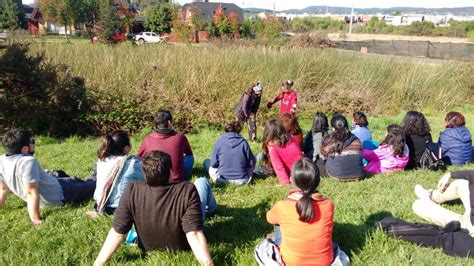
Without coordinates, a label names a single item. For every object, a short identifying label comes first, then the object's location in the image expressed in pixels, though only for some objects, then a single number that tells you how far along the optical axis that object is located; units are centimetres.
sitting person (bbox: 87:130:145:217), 423
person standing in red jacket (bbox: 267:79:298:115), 927
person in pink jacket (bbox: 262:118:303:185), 550
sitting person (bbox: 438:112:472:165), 629
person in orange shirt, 306
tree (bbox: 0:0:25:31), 4653
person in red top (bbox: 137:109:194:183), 507
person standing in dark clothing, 904
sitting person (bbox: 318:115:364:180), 567
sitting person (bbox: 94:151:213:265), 318
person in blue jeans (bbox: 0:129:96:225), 434
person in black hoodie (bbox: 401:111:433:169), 616
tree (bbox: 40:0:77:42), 5409
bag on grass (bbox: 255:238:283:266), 319
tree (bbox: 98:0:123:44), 3396
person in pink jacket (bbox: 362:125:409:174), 588
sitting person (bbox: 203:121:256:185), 575
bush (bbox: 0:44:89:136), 934
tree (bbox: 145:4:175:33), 5208
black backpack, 606
